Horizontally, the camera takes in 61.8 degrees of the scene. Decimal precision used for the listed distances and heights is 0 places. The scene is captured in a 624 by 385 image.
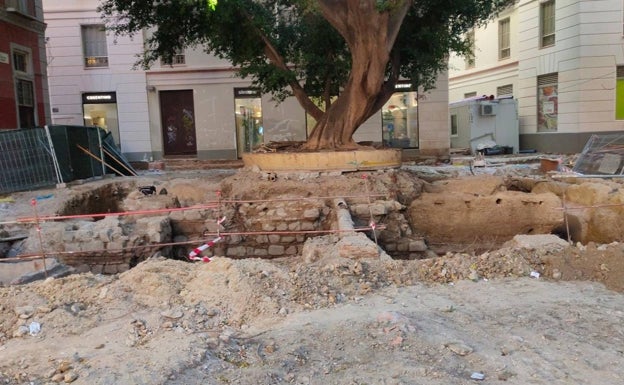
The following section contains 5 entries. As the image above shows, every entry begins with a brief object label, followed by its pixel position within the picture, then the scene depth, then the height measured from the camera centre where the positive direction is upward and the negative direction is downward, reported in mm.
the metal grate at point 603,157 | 11992 -694
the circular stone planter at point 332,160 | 11680 -516
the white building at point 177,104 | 21469 +1560
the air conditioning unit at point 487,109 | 21312 +937
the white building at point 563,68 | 18781 +2359
